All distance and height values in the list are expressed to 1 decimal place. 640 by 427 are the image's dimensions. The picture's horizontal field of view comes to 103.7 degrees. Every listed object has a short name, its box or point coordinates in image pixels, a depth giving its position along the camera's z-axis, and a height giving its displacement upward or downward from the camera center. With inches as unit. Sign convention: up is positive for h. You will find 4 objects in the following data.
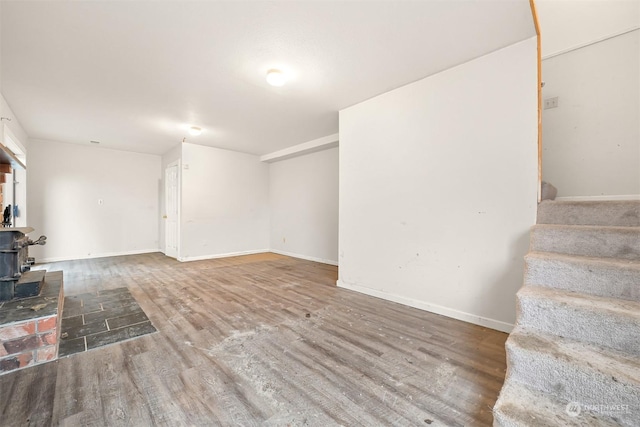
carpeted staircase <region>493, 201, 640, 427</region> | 41.4 -24.9
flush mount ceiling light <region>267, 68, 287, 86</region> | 102.6 +55.6
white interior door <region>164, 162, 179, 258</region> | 221.5 +2.4
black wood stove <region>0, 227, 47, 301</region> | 80.7 -18.7
